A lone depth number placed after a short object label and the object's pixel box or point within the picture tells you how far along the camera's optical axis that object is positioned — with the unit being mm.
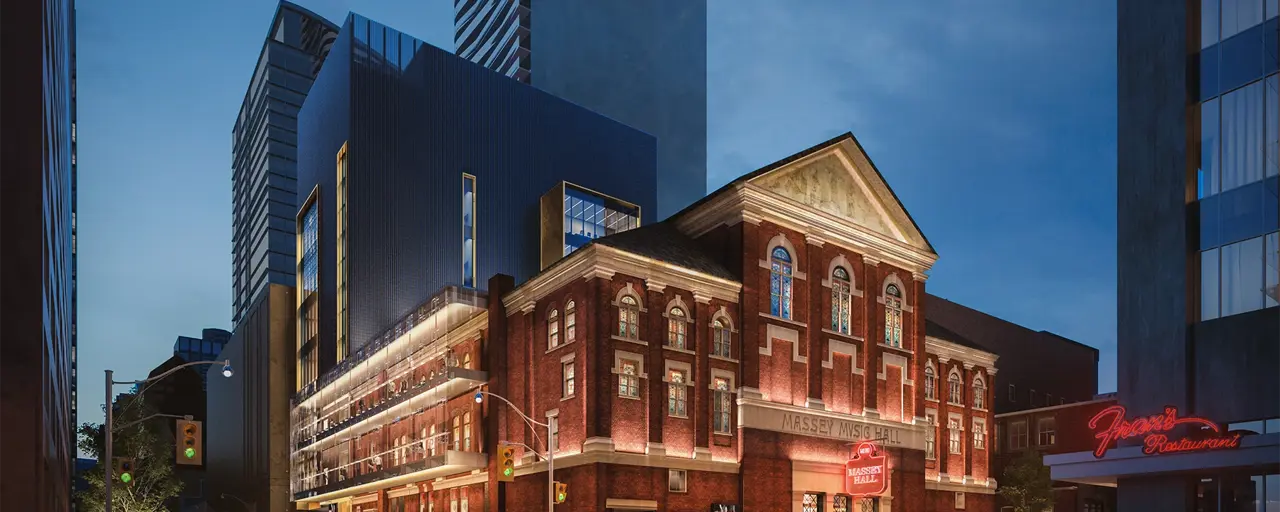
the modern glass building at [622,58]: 152375
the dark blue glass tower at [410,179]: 74062
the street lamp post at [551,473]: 37781
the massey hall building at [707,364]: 42594
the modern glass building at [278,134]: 157250
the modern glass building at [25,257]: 14625
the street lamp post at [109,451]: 29702
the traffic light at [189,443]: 29108
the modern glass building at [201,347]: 175625
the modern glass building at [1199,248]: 26609
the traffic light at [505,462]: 38000
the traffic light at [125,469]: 30141
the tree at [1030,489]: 69000
